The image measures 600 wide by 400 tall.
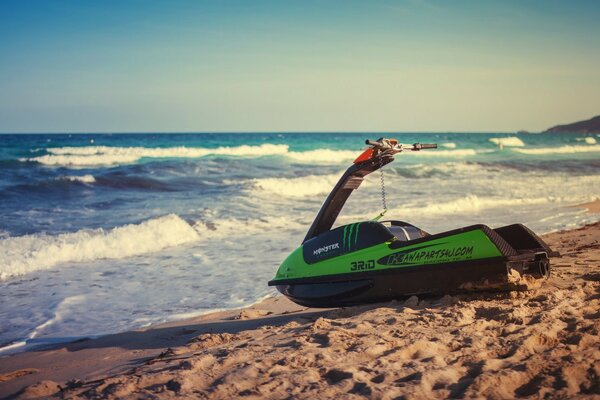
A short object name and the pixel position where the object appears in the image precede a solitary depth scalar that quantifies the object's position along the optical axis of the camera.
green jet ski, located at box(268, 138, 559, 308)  4.85
